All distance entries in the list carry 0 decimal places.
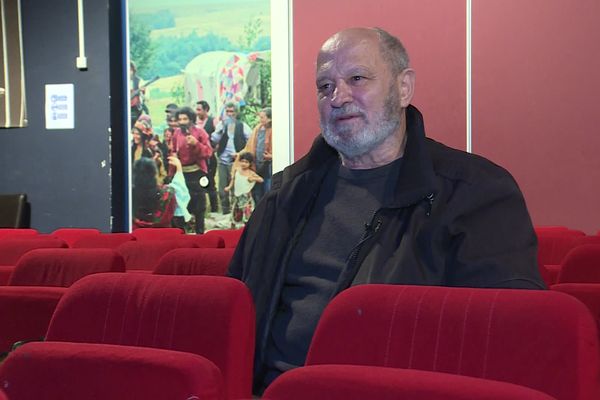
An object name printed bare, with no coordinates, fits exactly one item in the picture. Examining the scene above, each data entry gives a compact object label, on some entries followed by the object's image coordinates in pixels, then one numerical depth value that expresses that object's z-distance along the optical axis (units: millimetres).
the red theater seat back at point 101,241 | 6270
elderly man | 2338
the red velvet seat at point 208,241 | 5913
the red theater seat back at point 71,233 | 7793
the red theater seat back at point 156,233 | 7715
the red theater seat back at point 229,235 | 6738
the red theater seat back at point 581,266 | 3395
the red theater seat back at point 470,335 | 1617
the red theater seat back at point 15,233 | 7941
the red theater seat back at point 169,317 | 1989
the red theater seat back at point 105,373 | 1569
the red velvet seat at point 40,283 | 3166
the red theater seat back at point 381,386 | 1255
